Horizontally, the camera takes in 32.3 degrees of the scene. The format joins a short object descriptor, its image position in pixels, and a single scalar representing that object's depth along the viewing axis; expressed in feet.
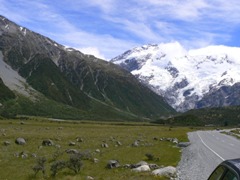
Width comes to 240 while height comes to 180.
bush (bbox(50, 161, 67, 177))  97.40
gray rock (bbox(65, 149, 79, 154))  141.38
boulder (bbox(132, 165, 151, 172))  107.10
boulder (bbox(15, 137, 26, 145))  167.89
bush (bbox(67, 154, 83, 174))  103.86
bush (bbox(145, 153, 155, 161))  138.66
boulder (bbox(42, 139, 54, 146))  168.35
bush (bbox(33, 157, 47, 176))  96.63
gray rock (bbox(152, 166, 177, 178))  100.35
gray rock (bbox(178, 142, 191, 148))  222.42
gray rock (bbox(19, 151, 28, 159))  125.77
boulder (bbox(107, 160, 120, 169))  113.87
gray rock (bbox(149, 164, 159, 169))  114.60
